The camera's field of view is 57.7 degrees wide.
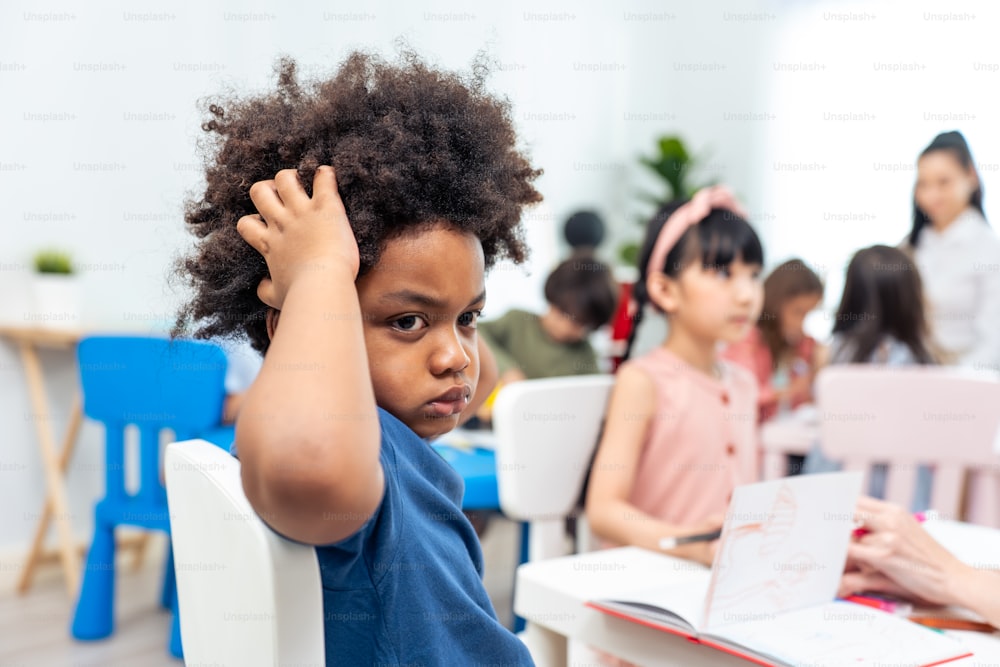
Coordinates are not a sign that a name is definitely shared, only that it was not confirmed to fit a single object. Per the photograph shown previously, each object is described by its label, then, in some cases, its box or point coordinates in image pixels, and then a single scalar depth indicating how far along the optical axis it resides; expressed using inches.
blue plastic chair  90.3
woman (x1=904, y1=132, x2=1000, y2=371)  122.8
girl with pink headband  57.7
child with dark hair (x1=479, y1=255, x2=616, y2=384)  113.0
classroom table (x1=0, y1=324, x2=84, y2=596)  111.7
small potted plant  117.2
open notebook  29.9
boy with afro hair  20.8
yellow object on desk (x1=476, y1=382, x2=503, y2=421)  94.6
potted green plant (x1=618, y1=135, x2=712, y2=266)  206.1
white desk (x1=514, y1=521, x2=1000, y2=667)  32.7
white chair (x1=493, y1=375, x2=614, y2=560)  53.4
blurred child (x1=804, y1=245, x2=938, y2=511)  99.7
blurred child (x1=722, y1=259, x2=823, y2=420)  120.1
